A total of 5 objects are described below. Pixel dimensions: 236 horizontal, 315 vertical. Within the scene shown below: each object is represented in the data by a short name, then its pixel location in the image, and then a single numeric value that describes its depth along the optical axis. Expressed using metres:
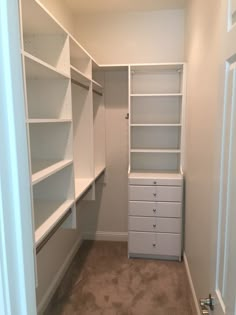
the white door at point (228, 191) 0.77
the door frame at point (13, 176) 0.55
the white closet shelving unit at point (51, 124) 1.78
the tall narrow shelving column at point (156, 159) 2.95
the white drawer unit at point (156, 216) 2.93
